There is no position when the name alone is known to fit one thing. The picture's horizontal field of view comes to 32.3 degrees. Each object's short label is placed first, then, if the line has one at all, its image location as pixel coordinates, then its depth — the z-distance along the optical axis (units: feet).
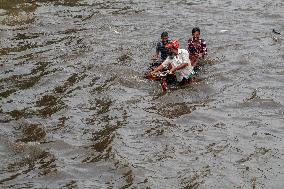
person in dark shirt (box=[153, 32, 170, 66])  44.11
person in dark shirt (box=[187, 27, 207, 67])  45.57
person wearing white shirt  41.55
